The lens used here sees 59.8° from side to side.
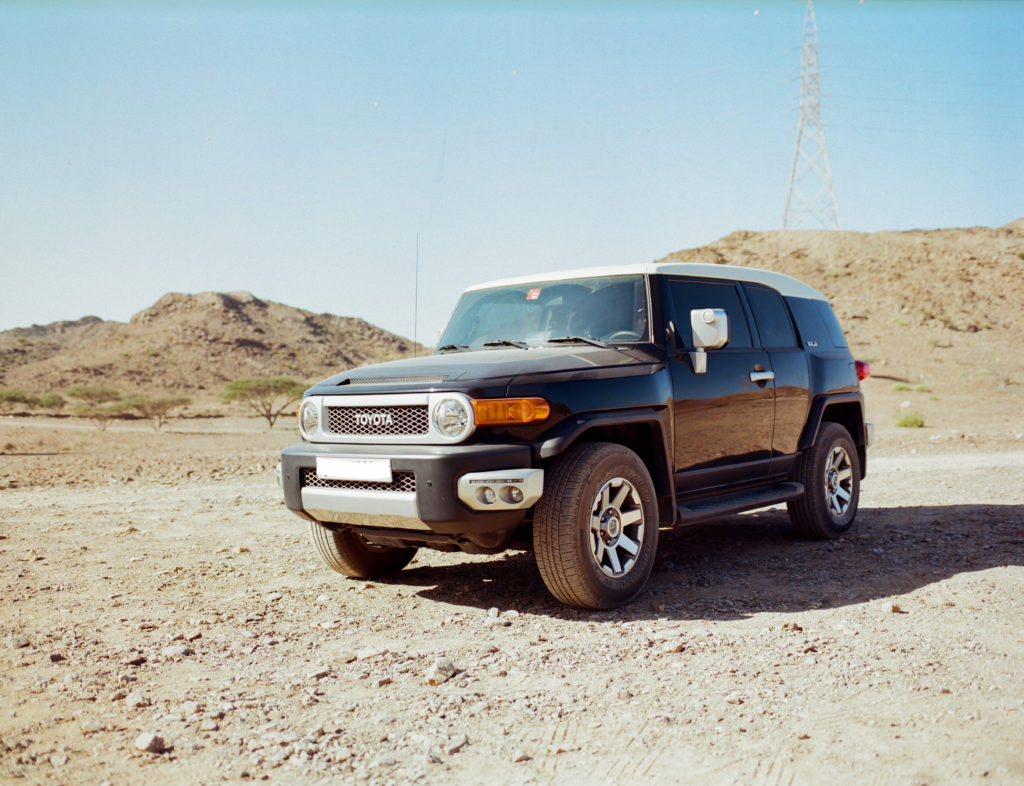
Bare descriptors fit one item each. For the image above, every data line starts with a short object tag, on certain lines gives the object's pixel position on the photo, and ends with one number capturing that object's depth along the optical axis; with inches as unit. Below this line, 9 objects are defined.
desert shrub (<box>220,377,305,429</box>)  1497.3
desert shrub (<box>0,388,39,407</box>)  1635.1
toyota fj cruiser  185.5
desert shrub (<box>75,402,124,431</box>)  1422.2
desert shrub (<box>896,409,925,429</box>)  1019.6
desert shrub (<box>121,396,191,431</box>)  1412.0
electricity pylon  2249.4
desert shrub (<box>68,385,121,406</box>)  1584.6
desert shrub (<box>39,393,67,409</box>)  1630.2
